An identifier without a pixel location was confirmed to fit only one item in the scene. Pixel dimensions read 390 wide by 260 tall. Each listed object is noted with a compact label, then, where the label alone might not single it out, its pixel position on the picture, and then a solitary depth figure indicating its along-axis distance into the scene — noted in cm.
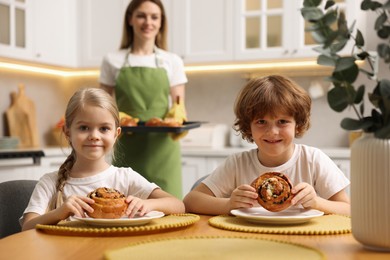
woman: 365
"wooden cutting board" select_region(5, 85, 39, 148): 538
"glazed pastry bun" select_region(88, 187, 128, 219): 194
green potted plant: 162
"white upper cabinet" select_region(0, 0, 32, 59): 498
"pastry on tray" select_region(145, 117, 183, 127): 337
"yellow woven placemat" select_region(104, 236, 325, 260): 160
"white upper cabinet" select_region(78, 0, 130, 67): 579
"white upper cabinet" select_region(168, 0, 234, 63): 542
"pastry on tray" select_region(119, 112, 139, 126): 342
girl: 224
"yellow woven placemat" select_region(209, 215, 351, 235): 184
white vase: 164
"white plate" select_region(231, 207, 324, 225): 191
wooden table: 165
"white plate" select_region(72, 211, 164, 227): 189
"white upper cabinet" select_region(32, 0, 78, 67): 541
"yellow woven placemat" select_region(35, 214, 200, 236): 185
